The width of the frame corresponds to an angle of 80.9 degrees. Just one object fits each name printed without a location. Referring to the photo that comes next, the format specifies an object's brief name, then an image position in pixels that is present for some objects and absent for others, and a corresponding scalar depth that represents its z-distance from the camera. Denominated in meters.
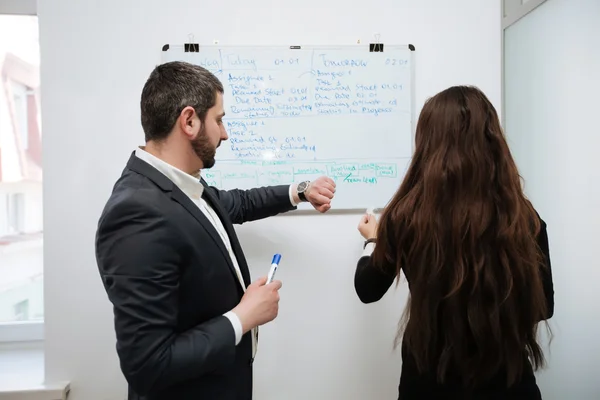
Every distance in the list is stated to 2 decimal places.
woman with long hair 0.81
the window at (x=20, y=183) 1.74
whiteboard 1.48
